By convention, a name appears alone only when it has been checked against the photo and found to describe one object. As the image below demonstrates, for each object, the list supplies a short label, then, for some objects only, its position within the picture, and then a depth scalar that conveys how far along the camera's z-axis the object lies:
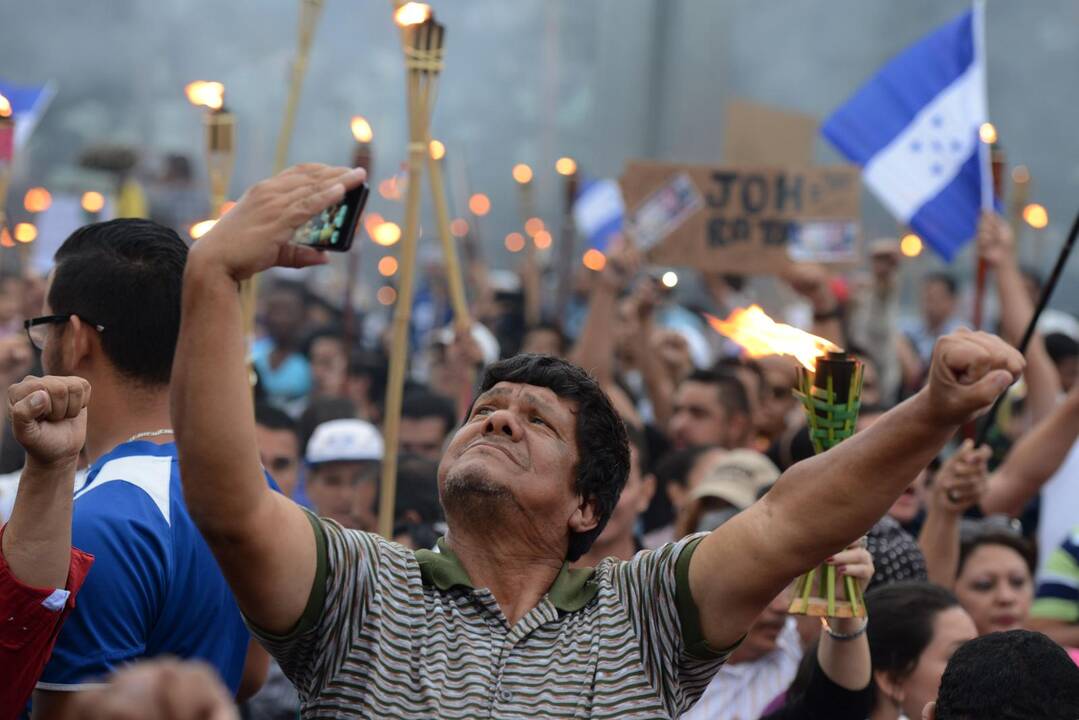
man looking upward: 4.36
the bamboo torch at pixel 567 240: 16.97
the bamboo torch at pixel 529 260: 18.97
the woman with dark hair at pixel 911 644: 7.15
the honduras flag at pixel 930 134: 12.13
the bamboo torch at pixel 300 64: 10.14
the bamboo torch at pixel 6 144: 9.92
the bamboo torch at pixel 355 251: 11.38
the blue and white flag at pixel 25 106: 14.92
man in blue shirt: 5.14
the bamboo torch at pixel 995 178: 10.96
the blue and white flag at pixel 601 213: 22.16
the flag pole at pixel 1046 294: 7.71
